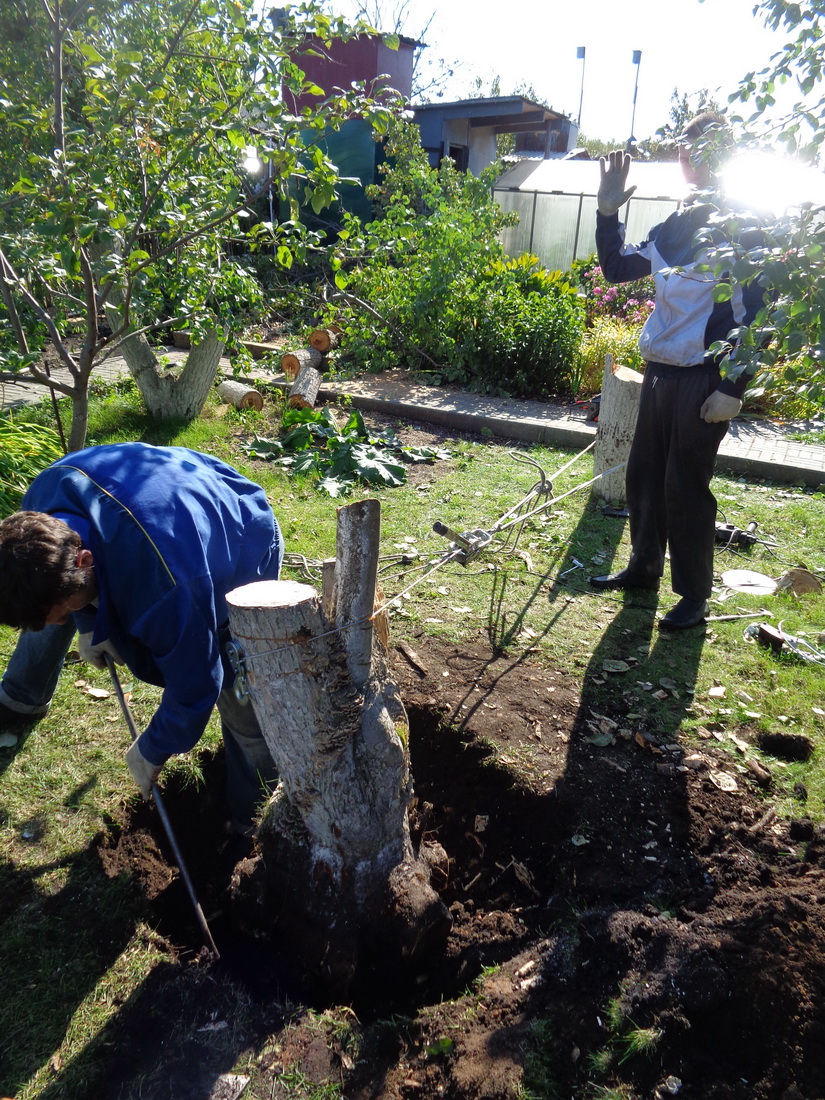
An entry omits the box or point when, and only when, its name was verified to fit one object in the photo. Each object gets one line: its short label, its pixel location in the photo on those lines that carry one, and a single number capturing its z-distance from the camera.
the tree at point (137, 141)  3.14
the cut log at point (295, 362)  8.80
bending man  1.94
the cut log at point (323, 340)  9.46
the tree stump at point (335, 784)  2.18
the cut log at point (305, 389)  7.75
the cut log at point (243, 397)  7.71
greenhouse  13.61
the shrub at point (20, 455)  5.04
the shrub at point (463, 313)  8.81
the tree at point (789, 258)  1.86
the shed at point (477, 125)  16.83
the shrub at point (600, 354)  8.51
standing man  3.49
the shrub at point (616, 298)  10.32
